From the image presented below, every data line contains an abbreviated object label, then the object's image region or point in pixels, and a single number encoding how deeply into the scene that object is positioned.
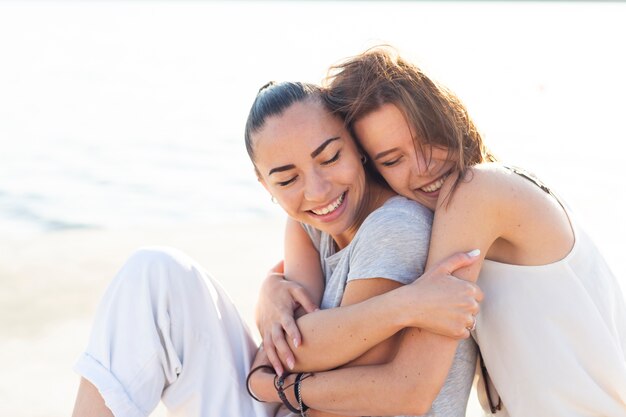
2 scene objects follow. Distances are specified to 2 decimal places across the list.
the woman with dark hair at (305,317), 2.54
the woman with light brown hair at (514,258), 2.54
